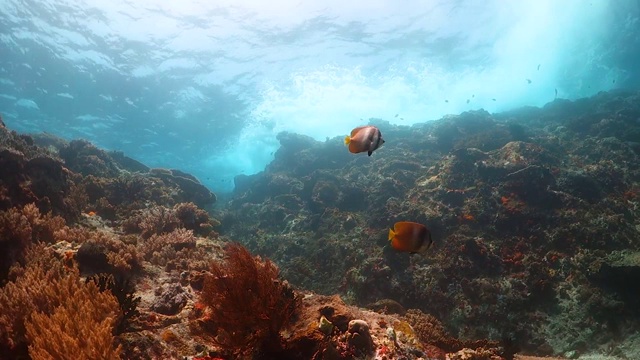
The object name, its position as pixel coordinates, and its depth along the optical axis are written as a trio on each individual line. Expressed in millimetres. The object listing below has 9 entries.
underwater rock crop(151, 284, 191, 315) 5562
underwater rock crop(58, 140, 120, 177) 17794
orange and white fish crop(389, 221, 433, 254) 3461
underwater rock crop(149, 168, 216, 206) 21781
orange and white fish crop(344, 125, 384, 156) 4004
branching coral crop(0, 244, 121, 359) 2932
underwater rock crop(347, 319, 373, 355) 4344
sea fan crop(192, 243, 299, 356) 4012
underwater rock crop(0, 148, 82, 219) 8117
